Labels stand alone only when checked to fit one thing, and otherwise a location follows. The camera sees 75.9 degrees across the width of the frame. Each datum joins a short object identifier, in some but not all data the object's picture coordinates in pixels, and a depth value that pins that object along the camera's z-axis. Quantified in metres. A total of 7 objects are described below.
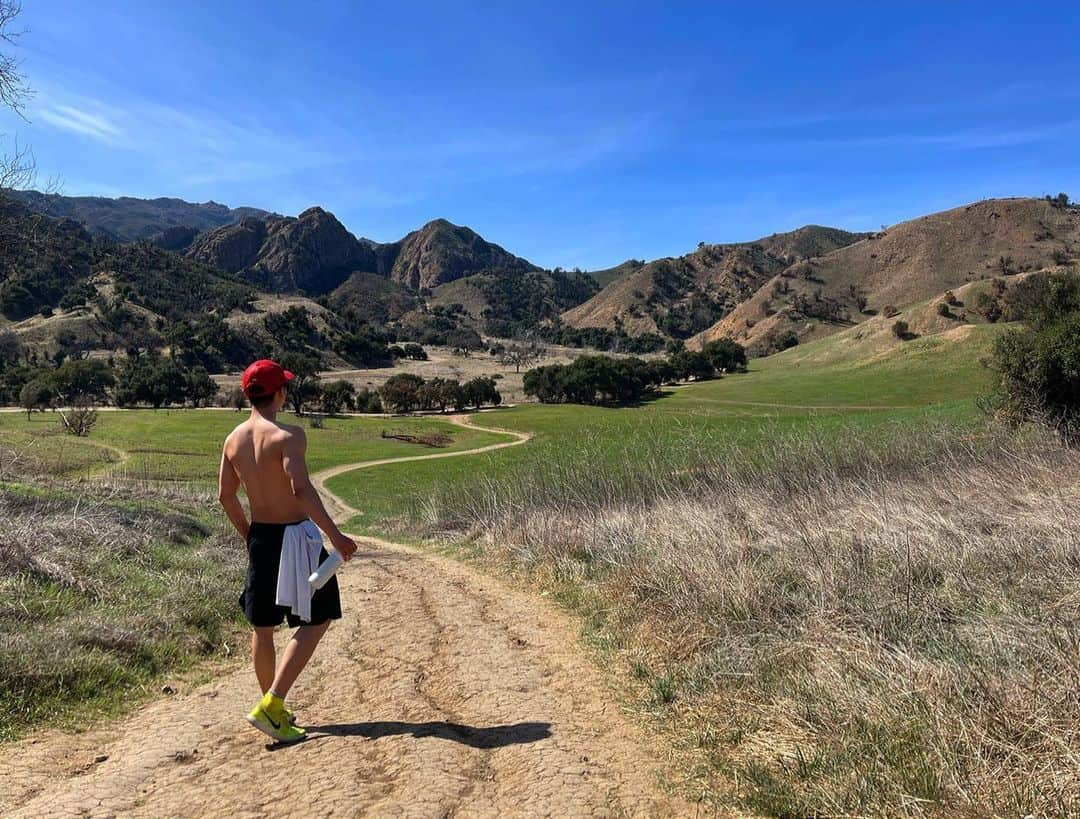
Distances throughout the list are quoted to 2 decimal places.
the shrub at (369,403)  73.44
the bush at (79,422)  43.19
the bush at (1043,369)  23.22
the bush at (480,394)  75.56
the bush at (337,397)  70.50
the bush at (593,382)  75.44
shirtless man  4.04
